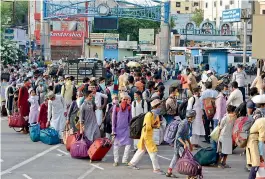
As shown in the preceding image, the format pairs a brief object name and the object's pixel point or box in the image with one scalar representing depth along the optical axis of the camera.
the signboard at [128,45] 93.94
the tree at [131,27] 104.06
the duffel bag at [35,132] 18.09
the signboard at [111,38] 90.41
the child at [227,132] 13.81
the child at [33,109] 19.22
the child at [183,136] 12.52
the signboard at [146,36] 96.94
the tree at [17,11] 104.89
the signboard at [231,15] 84.20
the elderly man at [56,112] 17.55
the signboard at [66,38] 89.06
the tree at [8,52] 45.91
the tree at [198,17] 124.00
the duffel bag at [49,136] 17.59
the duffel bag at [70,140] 15.64
